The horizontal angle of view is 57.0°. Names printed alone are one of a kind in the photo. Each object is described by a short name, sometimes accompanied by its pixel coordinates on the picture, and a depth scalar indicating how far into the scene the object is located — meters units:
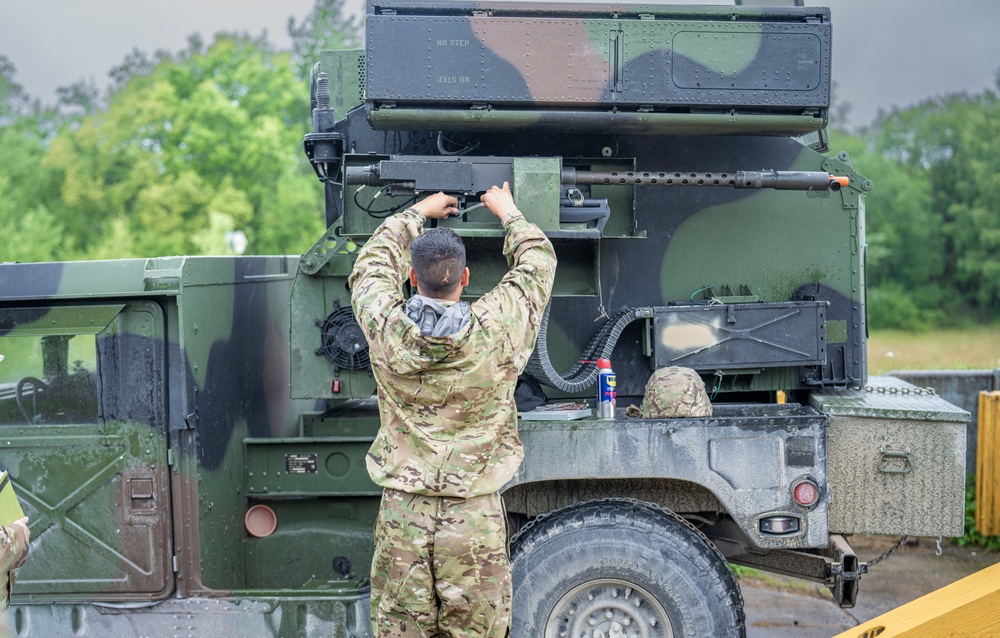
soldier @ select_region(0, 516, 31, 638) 2.89
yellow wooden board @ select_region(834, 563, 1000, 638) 3.69
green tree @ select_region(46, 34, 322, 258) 28.59
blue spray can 4.23
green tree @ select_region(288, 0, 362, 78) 33.81
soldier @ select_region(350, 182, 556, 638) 3.29
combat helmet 4.17
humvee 4.05
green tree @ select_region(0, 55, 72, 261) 26.17
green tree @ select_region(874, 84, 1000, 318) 27.11
